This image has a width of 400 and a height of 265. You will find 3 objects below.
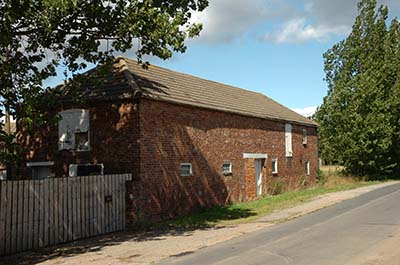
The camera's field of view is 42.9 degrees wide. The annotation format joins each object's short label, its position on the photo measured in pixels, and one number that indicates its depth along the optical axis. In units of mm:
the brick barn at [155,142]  18484
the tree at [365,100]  38406
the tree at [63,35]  12109
